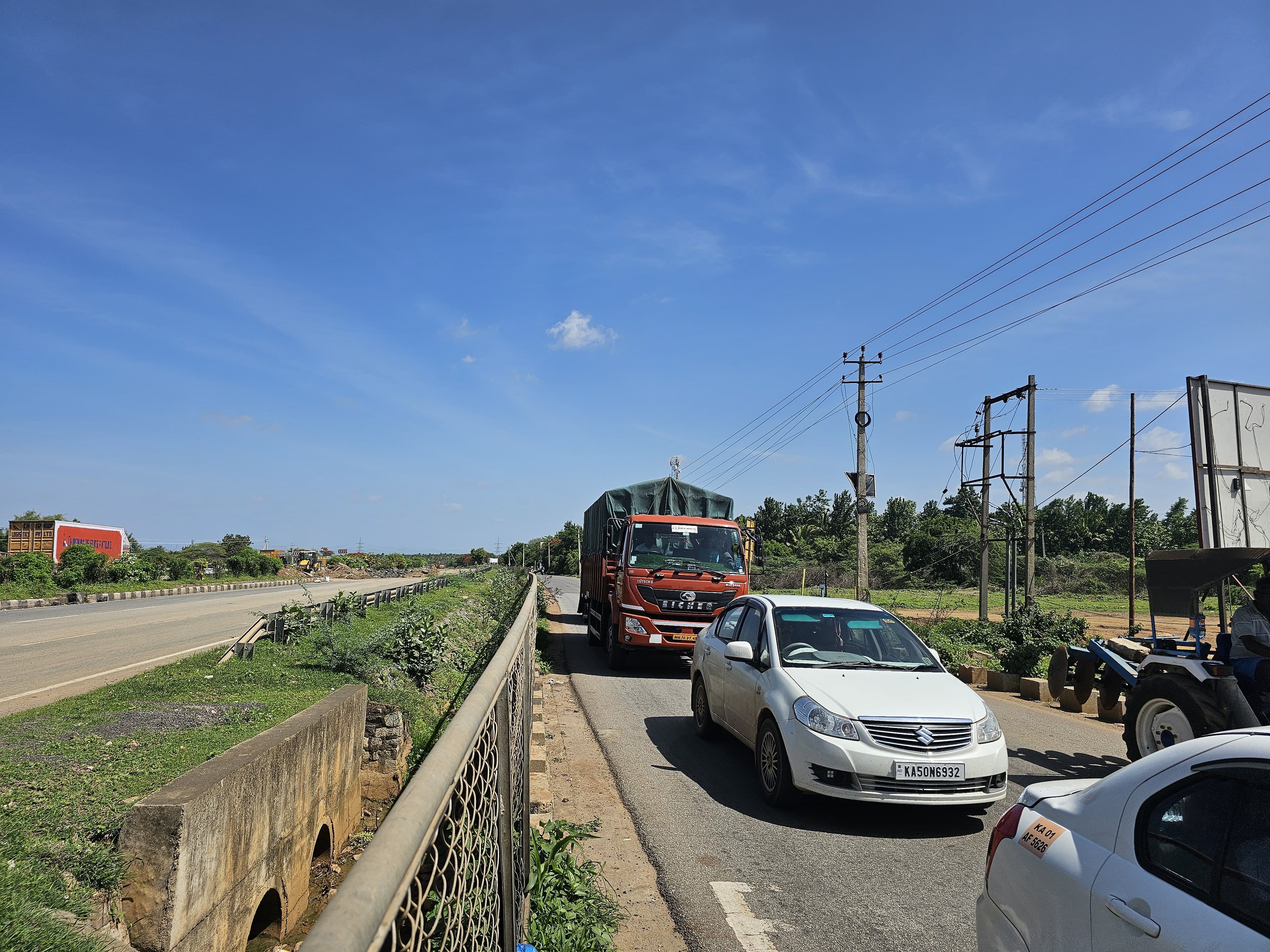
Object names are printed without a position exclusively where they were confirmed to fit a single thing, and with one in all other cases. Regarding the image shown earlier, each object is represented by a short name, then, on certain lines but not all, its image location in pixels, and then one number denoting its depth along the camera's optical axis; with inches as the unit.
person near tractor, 263.9
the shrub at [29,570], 1179.3
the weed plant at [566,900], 163.0
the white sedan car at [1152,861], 90.3
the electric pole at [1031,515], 876.0
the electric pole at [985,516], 1127.6
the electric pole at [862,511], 981.8
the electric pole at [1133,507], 832.3
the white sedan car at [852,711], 236.5
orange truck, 562.6
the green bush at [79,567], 1279.5
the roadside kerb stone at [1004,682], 531.5
